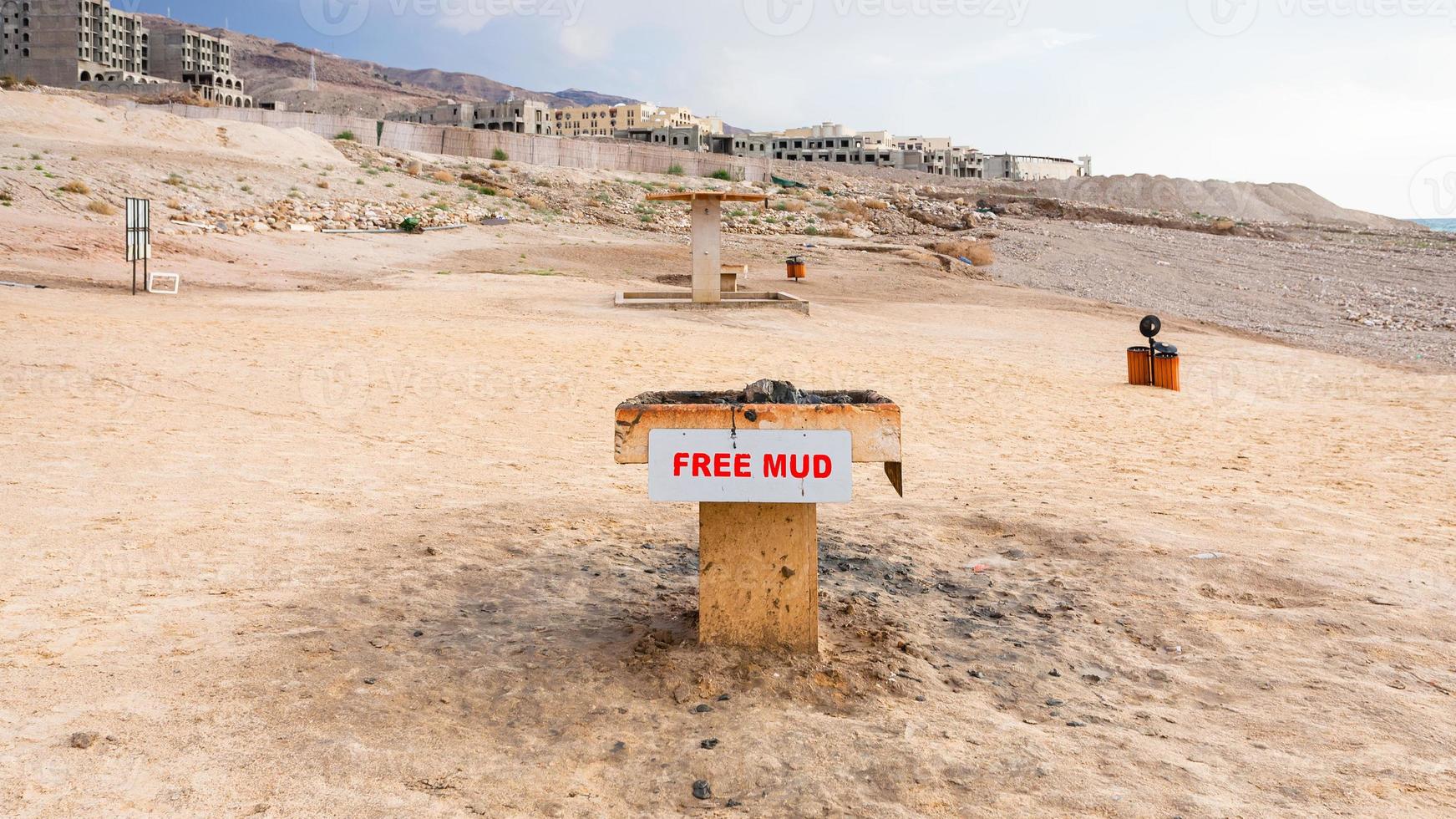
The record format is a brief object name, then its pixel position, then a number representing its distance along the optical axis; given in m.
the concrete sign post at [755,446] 3.64
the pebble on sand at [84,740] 3.14
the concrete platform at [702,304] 19.05
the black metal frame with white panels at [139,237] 16.40
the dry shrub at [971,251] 33.81
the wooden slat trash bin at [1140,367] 13.33
